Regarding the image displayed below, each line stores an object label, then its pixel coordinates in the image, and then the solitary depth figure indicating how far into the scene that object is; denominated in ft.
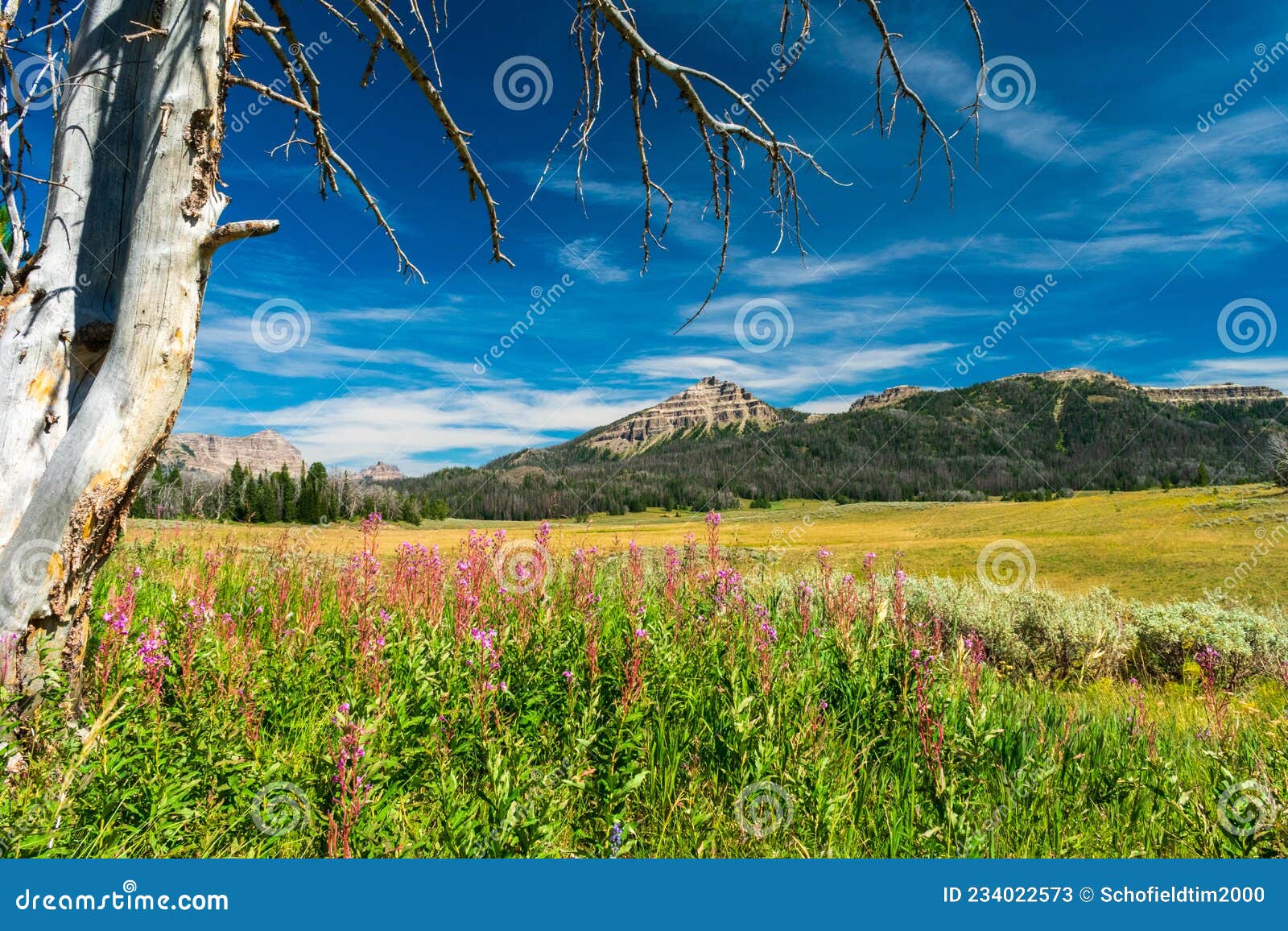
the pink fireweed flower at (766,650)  11.41
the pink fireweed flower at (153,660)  10.12
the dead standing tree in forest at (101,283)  10.09
